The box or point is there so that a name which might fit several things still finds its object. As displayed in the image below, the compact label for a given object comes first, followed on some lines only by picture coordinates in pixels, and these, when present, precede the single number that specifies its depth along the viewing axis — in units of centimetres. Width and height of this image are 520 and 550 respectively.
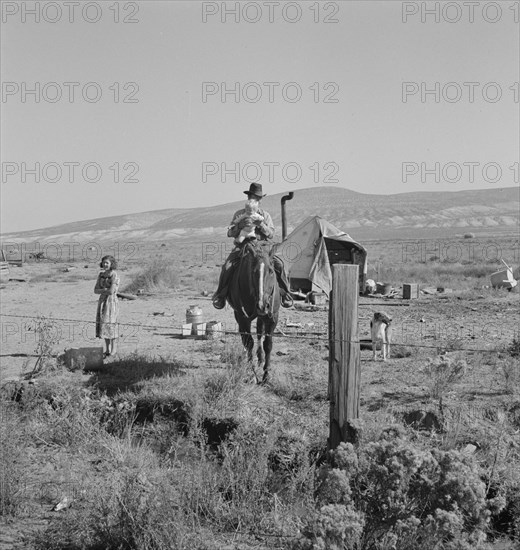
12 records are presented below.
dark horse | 891
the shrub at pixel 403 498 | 392
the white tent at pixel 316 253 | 1791
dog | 1017
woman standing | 1066
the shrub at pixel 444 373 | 766
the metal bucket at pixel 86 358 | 955
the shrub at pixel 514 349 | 1002
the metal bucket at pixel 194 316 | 1329
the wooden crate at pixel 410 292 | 1839
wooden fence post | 518
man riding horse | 947
